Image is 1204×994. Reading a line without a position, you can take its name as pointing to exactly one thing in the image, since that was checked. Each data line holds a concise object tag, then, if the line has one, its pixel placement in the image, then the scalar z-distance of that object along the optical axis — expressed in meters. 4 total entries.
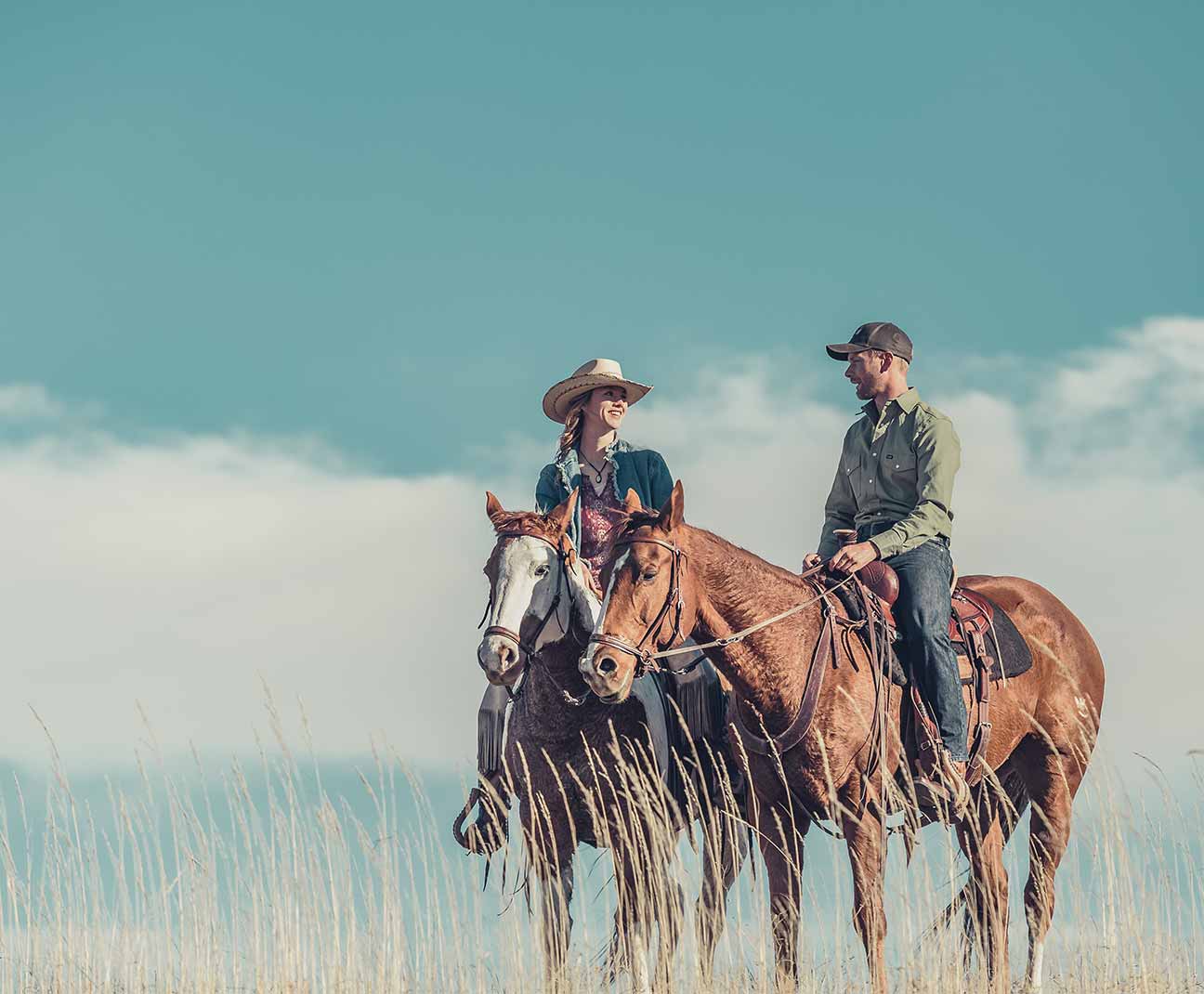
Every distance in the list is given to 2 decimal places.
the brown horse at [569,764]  16.11
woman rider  18.14
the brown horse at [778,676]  15.00
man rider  16.98
